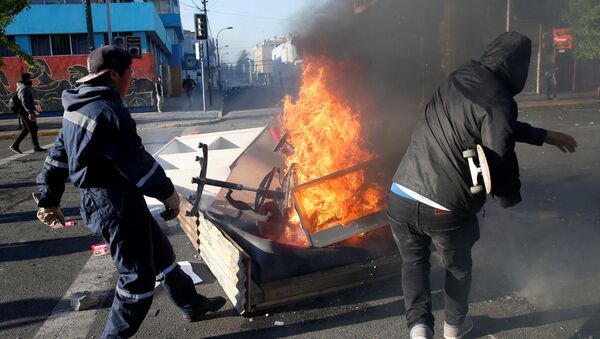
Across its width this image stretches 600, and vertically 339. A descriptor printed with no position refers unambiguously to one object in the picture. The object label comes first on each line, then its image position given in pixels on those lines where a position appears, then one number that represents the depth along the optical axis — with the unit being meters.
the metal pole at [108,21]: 16.71
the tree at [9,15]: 13.50
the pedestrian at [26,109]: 10.62
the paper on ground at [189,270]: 4.04
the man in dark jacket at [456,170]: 2.33
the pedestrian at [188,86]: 26.17
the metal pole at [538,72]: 24.70
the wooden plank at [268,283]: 3.26
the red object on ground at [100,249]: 4.81
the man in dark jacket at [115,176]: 2.53
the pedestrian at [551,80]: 21.00
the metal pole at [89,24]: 16.17
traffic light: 20.61
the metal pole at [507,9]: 7.35
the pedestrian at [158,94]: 23.36
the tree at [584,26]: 12.74
